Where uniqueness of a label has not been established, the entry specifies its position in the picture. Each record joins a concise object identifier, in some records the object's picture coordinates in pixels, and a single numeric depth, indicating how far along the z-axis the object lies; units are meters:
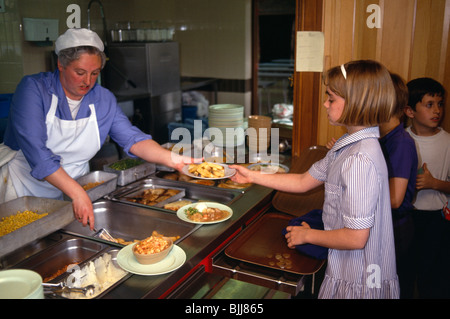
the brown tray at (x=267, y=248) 1.80
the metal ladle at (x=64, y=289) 1.42
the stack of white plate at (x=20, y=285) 1.14
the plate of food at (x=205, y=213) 1.98
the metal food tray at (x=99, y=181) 2.18
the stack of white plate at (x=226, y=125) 3.34
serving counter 1.49
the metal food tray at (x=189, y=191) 2.39
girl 1.53
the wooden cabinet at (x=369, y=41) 2.42
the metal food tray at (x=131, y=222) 2.02
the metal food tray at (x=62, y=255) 1.68
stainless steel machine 4.55
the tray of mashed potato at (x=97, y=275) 1.49
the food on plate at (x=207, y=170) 2.24
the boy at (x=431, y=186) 2.30
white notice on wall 2.78
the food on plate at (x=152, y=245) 1.54
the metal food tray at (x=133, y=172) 2.47
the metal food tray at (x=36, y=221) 1.47
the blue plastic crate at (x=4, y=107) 3.43
